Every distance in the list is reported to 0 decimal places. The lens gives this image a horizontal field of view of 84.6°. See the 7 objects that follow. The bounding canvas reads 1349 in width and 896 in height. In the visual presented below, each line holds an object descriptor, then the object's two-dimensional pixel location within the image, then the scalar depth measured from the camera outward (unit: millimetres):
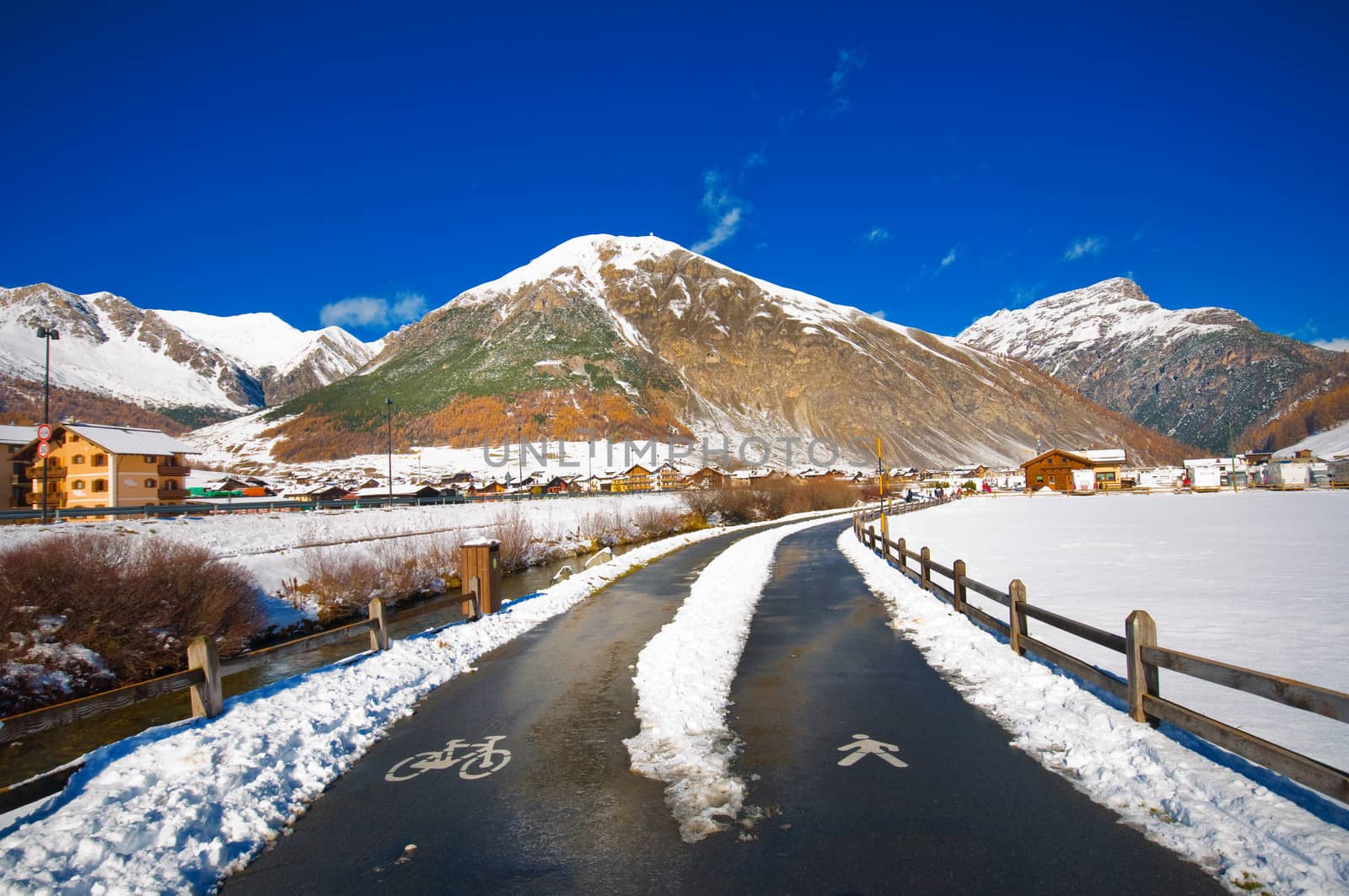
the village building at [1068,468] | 115812
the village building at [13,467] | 52375
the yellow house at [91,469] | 55156
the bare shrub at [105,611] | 15008
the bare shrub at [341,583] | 23984
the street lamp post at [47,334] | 46875
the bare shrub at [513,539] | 34000
